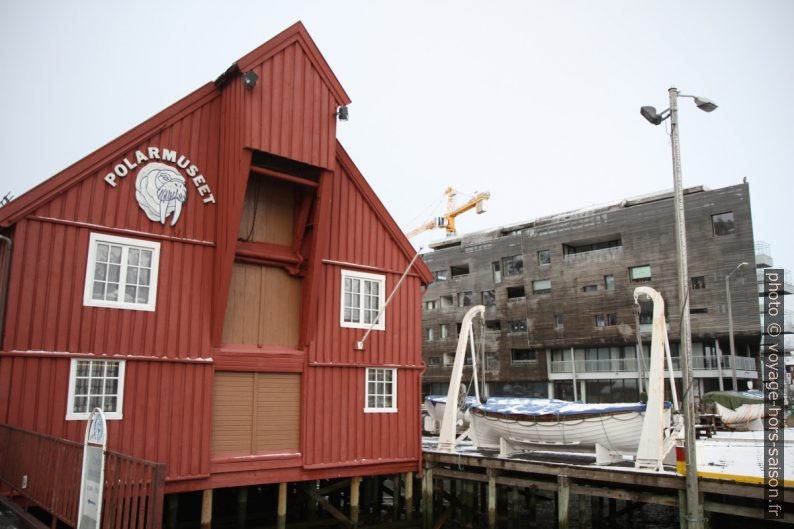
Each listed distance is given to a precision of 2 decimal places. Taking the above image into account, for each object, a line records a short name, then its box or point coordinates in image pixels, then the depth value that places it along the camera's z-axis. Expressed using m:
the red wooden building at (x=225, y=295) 13.83
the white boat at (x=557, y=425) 17.75
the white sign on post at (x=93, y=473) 8.42
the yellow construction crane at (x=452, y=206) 102.25
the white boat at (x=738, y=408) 30.12
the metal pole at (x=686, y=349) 13.41
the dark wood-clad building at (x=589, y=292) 44.28
